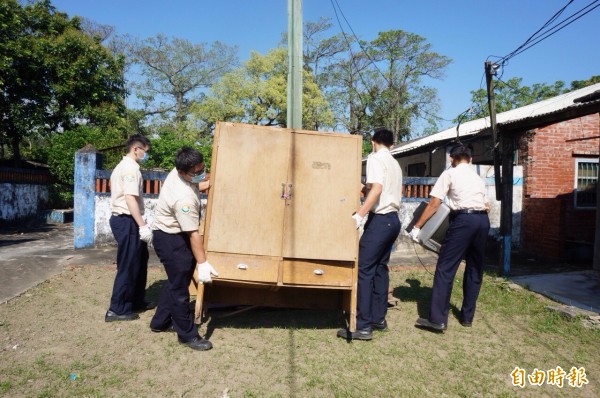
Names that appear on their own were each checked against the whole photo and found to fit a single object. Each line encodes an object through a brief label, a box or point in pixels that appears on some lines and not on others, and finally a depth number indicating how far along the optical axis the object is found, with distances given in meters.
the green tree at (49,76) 13.14
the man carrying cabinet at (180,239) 3.53
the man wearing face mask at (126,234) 4.23
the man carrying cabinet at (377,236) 3.94
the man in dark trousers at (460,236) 4.21
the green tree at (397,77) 32.62
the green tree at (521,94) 33.43
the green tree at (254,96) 26.16
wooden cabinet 3.64
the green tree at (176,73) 33.38
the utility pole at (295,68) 6.29
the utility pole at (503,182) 7.11
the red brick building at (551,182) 9.81
